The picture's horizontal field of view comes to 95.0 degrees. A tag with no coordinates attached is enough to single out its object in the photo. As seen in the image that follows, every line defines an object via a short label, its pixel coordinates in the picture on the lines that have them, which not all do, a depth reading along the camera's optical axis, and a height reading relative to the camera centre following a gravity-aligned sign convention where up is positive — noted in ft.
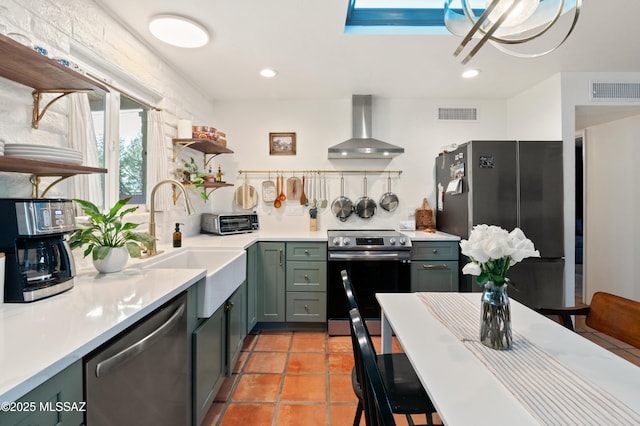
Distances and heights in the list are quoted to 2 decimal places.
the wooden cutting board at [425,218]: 10.73 -0.27
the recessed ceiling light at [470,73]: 8.50 +4.06
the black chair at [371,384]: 2.19 -1.41
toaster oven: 9.32 -0.33
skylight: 6.43 +4.31
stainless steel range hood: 9.89 +2.70
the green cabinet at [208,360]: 4.59 -2.57
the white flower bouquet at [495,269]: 3.03 -0.64
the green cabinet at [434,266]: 8.95 -1.69
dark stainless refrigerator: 8.17 +0.26
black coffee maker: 3.25 -0.39
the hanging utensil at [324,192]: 11.08 +0.73
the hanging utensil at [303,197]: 10.97 +0.56
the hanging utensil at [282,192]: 11.02 +0.77
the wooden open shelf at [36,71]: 3.23 +1.82
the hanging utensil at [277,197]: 10.98 +0.56
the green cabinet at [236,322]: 6.09 -2.56
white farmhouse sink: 4.85 -1.18
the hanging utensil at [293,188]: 11.02 +0.91
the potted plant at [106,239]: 4.33 -0.39
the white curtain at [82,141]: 4.78 +1.24
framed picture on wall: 11.05 +2.58
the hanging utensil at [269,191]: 11.05 +0.81
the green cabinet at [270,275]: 9.02 -1.93
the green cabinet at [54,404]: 1.94 -1.38
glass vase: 3.17 -1.18
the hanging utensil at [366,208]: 10.93 +0.13
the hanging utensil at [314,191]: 11.07 +0.78
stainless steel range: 8.81 -1.79
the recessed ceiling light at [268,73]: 8.46 +4.12
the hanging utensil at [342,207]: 10.93 +0.17
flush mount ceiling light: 5.89 +3.85
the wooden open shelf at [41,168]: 3.15 +0.59
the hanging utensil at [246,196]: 11.03 +0.63
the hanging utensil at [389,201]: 10.92 +0.38
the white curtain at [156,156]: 7.19 +1.44
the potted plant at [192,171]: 8.07 +1.26
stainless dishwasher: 2.66 -1.74
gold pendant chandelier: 2.77 +2.14
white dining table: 2.19 -1.50
